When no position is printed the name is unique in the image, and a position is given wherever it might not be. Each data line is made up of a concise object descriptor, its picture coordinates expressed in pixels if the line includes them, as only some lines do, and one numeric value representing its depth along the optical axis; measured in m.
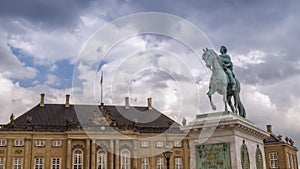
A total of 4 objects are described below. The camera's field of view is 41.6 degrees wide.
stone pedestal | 12.40
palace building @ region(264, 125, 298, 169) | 58.34
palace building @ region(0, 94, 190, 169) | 56.25
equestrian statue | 13.59
